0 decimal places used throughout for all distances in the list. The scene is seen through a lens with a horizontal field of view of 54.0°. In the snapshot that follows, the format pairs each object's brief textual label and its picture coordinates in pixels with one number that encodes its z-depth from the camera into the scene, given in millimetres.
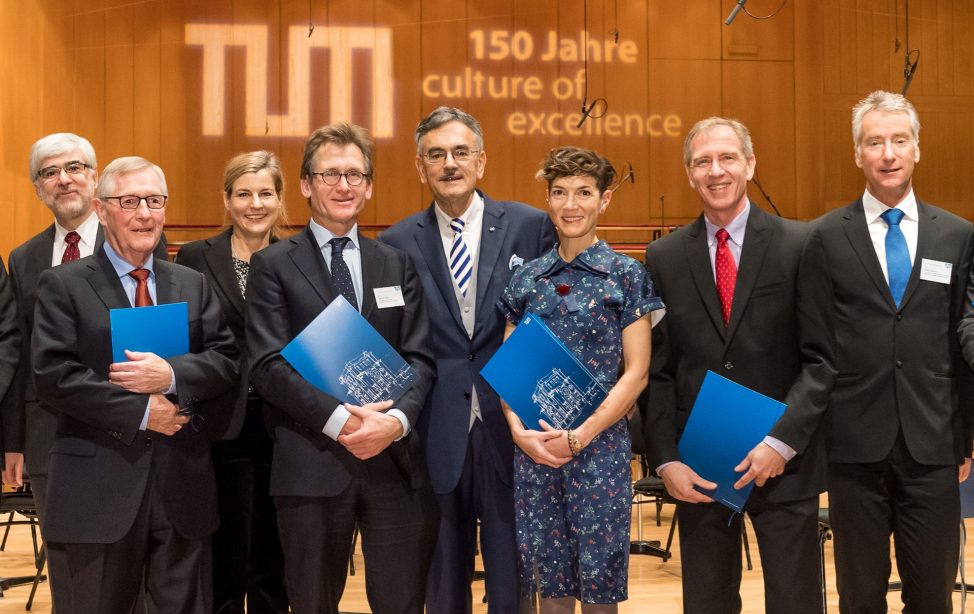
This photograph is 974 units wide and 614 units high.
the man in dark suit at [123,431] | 2359
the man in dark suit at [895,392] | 2609
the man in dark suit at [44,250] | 2902
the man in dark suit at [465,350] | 2756
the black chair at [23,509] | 3971
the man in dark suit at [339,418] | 2512
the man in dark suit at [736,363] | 2465
